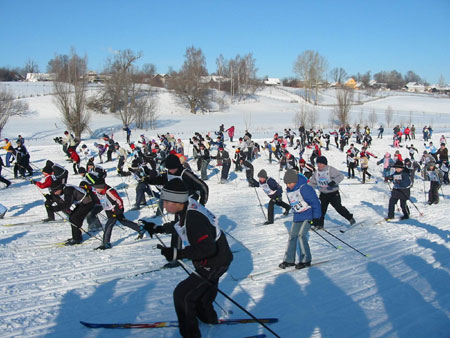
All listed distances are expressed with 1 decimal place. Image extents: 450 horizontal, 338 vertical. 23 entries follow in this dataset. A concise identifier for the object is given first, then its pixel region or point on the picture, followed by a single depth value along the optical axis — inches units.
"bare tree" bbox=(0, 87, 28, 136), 1027.9
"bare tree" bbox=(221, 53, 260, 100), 2849.4
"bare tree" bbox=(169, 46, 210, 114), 2274.9
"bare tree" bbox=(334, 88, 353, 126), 1722.4
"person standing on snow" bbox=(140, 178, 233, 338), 141.5
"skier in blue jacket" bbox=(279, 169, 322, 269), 247.0
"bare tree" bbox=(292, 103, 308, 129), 1621.6
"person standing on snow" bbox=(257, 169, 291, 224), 377.7
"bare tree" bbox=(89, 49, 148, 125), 1760.7
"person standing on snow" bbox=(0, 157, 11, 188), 557.9
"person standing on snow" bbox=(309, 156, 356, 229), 350.6
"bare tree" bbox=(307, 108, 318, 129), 1662.8
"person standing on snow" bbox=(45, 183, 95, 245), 322.7
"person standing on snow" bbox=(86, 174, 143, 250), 309.4
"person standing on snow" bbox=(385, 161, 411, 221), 382.0
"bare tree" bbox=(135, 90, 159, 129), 1722.4
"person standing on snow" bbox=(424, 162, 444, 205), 485.4
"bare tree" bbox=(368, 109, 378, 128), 1920.4
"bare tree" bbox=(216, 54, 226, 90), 3062.5
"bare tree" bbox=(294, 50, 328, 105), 2950.3
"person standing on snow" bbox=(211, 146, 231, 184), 672.3
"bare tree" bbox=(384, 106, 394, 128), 1931.1
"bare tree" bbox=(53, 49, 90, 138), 1189.1
